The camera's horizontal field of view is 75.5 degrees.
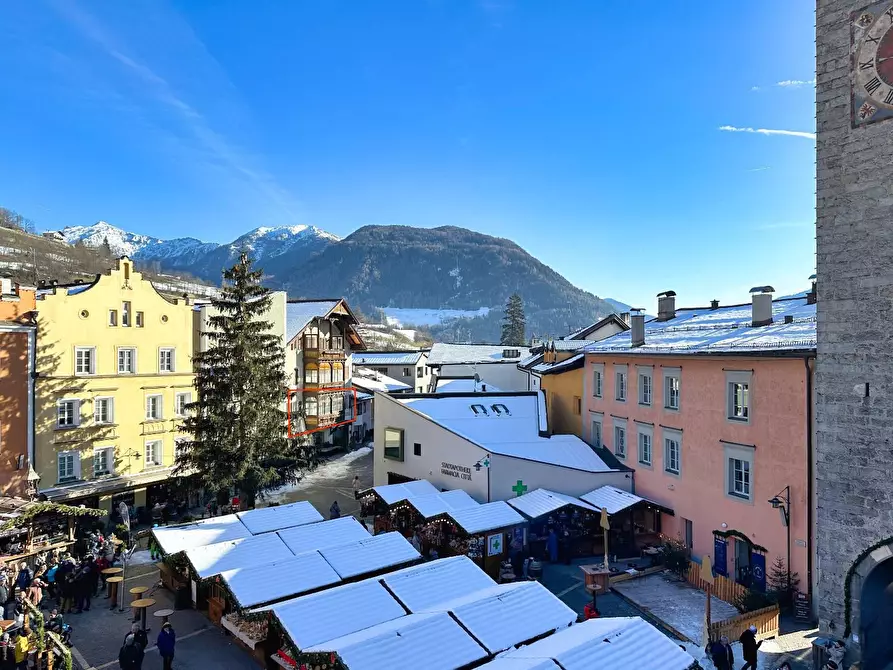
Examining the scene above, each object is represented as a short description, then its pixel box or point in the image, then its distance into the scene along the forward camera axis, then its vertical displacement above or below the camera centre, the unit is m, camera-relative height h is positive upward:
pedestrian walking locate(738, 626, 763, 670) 14.04 -7.67
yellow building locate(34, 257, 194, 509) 27.69 -2.58
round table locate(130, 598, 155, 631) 16.06 -7.48
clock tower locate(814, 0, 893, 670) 14.84 +0.22
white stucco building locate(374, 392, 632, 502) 27.28 -5.79
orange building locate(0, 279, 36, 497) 25.95 -2.27
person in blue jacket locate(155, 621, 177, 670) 14.56 -7.72
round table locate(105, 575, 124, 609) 19.33 -8.56
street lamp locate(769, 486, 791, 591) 19.06 -5.63
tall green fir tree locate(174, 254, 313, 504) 28.22 -3.39
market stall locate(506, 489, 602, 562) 24.25 -8.24
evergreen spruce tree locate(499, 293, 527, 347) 111.06 +1.97
